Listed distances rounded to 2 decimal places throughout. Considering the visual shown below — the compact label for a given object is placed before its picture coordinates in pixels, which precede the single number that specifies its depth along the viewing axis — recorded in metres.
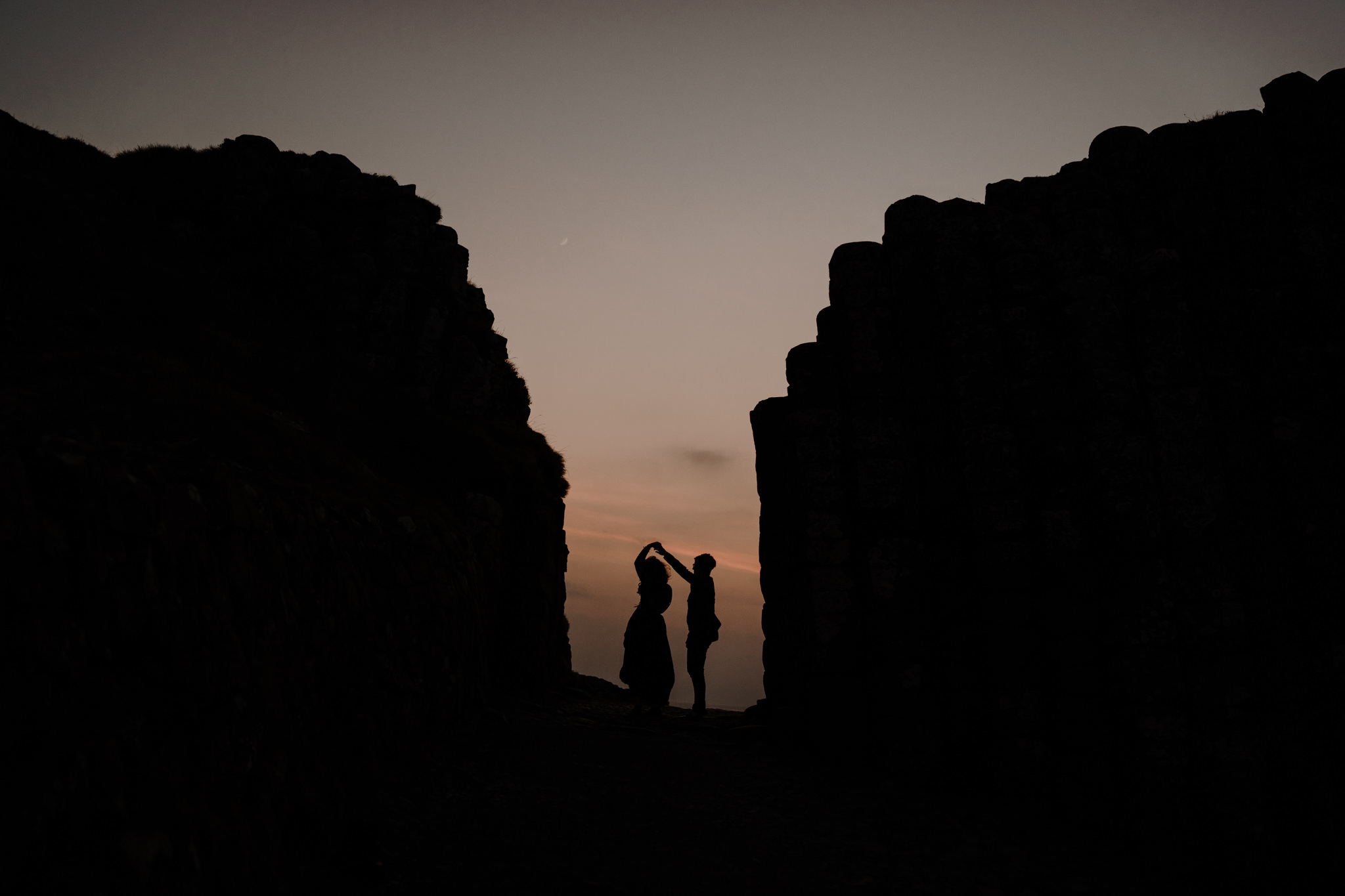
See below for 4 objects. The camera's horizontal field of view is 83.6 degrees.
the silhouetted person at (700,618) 16.98
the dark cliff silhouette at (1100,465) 10.09
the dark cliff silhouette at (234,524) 4.82
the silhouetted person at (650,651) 15.48
